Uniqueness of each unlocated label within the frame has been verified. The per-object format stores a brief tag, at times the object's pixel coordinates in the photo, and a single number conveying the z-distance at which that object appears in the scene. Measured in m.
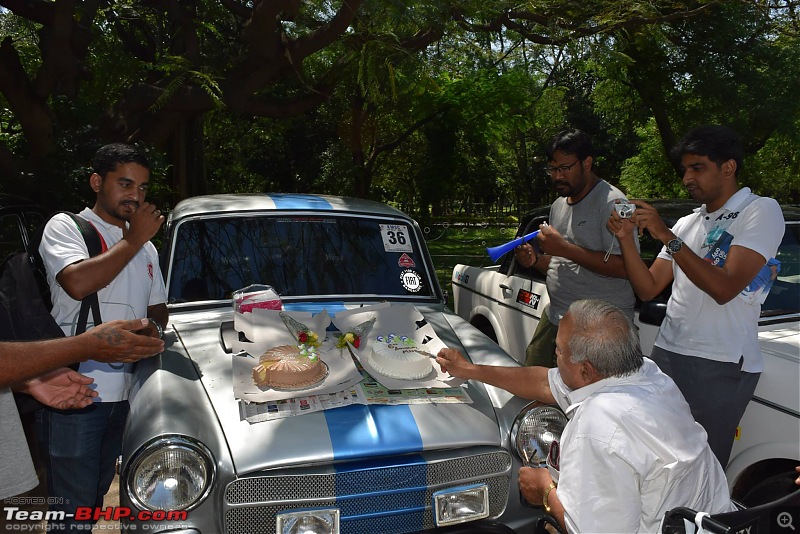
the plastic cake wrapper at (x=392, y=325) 3.31
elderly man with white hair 1.95
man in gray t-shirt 3.69
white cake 3.15
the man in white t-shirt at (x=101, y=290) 2.82
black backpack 2.69
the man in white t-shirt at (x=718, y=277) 2.81
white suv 2.88
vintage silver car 2.49
